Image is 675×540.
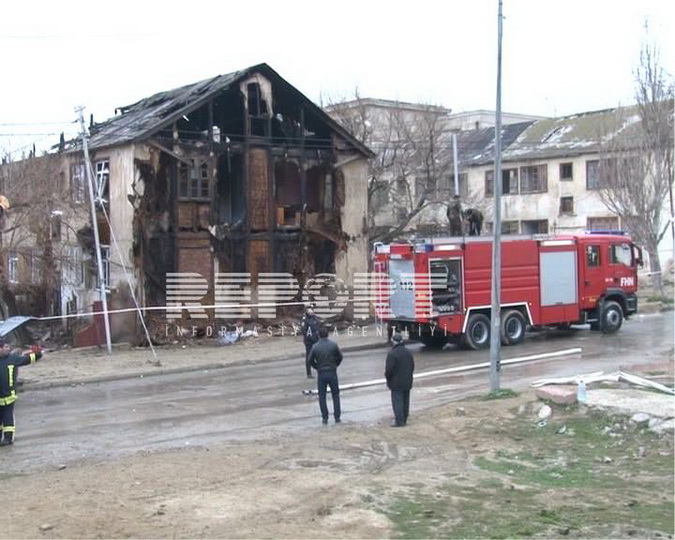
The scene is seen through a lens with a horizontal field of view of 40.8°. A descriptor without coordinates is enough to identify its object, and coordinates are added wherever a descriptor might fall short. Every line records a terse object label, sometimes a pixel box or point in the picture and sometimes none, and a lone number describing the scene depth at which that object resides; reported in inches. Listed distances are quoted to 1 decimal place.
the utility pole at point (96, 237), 1005.7
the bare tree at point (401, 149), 1577.3
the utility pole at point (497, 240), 642.2
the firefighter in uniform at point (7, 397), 547.5
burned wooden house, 1120.8
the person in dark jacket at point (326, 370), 586.6
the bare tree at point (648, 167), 1429.6
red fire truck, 949.2
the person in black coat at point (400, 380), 565.3
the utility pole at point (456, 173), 1338.3
